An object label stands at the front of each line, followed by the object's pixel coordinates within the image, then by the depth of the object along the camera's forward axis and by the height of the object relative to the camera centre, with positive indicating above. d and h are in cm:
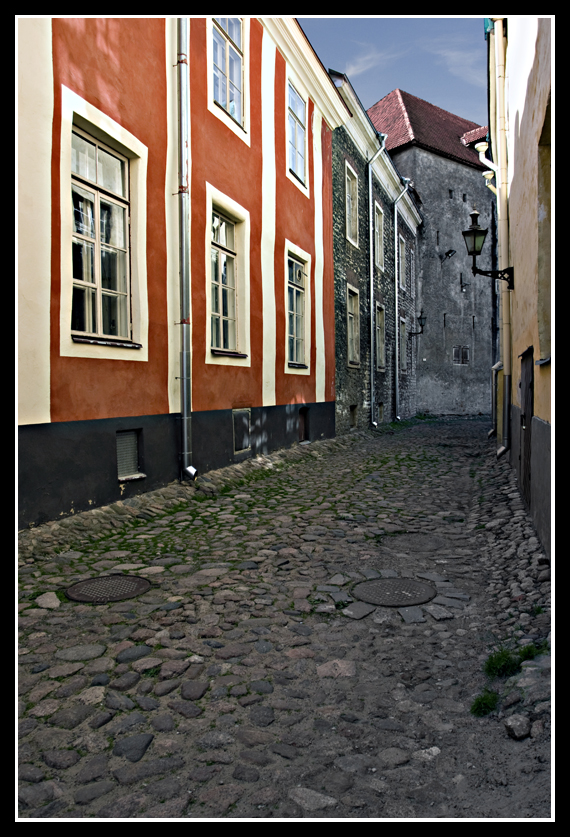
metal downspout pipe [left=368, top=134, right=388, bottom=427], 1602 +451
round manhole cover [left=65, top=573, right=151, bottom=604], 349 -119
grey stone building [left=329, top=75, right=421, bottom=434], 1376 +397
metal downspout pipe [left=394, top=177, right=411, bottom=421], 1941 +286
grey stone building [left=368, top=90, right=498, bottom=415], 2466 +609
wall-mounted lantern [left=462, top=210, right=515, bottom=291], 950 +292
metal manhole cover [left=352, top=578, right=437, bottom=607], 351 -123
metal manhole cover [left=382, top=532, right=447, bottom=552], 470 -120
